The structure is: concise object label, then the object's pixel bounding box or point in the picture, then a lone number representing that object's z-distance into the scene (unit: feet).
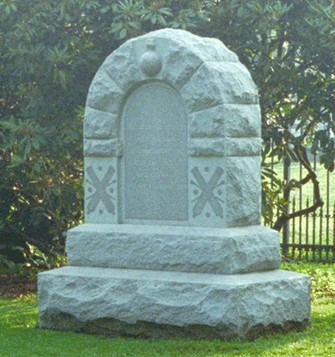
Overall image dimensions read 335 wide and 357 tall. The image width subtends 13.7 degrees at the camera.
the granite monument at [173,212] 35.57
